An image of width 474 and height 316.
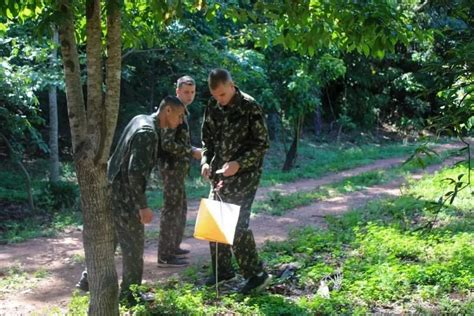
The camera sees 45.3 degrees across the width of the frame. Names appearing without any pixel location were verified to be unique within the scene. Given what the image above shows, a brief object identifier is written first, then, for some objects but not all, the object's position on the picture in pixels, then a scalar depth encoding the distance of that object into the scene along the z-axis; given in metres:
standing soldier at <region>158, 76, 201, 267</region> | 6.32
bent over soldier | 4.56
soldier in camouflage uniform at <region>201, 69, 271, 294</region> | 4.79
